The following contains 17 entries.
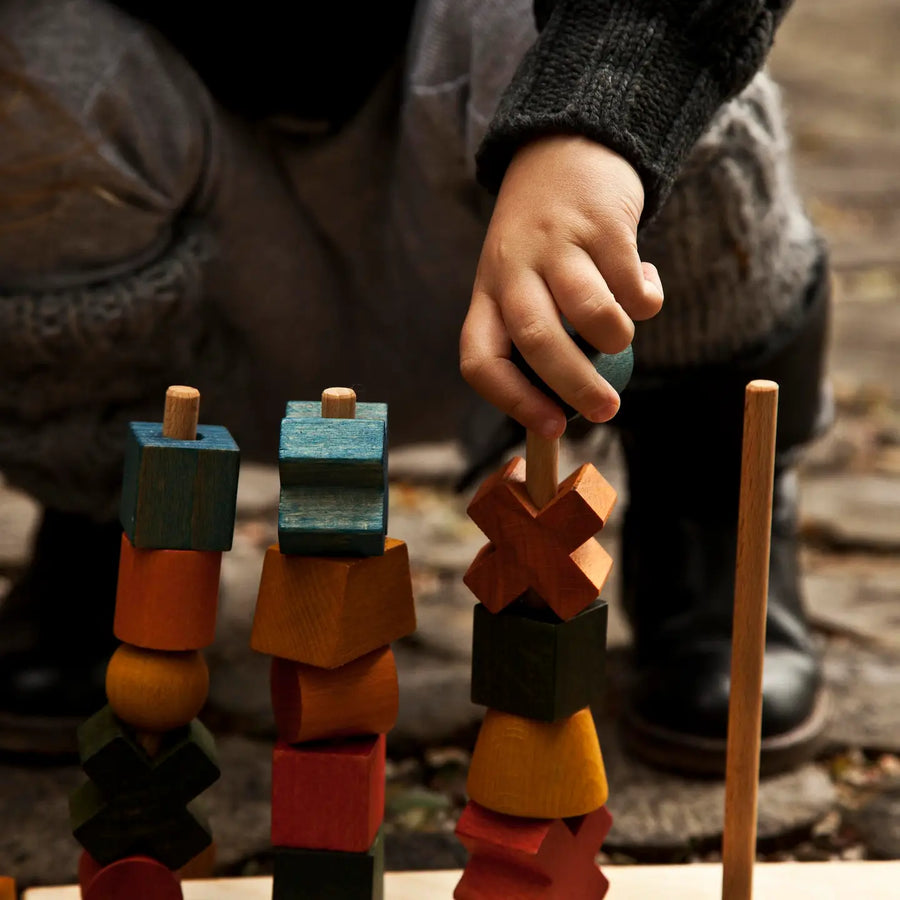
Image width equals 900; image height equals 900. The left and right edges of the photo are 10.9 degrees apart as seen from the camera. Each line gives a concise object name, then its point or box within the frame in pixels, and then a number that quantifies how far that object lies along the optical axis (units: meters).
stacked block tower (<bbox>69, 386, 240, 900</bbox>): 1.68
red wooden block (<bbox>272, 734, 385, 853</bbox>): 1.69
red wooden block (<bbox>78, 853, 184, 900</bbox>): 1.71
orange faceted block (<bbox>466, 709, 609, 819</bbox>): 1.69
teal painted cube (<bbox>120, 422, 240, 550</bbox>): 1.67
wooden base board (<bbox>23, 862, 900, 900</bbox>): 1.78
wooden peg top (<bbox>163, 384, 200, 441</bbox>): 1.68
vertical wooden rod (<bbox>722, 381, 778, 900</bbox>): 1.69
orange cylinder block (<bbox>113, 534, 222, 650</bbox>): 1.68
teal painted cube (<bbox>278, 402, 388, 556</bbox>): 1.66
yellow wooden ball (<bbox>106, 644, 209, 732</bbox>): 1.70
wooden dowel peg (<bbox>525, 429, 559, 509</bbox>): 1.68
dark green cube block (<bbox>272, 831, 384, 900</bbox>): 1.69
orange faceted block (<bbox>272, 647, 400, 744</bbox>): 1.68
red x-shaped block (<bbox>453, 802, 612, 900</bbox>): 1.70
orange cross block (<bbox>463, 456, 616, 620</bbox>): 1.67
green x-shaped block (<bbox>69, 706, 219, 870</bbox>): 1.70
